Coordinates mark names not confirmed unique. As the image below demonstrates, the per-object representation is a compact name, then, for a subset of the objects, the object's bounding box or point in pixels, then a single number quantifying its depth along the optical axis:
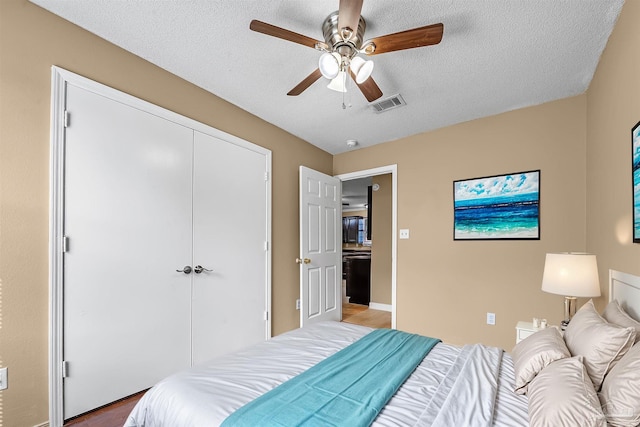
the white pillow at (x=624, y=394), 0.94
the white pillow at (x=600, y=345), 1.15
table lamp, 1.96
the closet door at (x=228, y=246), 2.66
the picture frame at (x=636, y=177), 1.49
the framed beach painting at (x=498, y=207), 2.93
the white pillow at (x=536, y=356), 1.25
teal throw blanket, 1.07
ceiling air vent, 2.79
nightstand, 2.29
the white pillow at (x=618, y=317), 1.30
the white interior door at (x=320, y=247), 3.60
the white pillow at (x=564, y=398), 0.91
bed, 1.05
